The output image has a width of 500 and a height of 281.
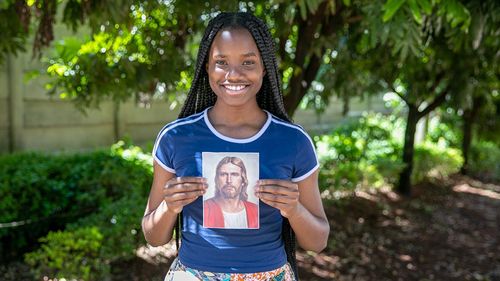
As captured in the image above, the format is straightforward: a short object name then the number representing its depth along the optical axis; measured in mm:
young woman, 1586
